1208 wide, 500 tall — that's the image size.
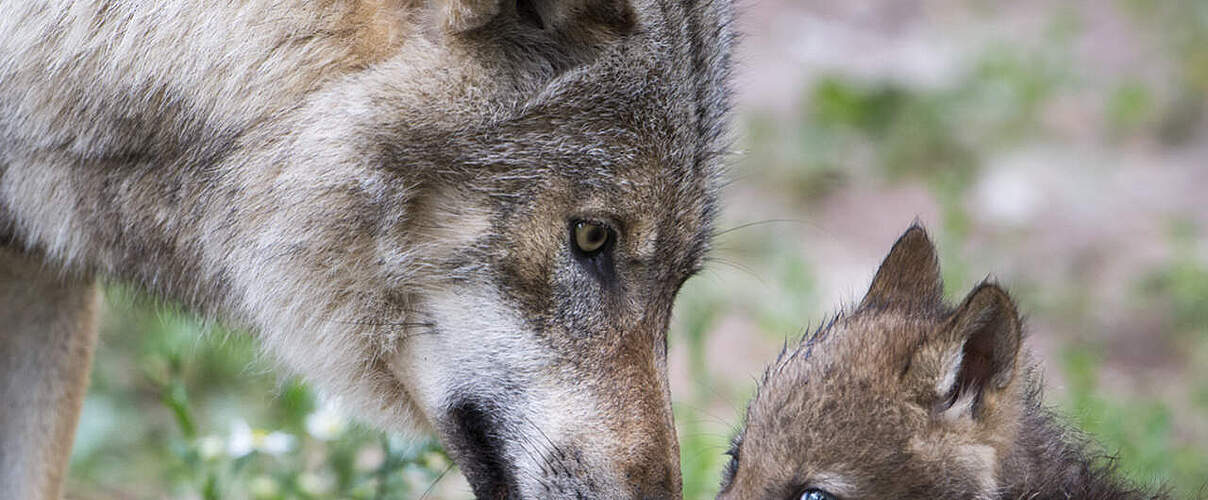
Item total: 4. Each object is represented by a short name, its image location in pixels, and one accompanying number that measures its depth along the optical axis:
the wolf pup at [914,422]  6.37
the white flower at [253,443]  7.57
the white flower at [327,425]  8.05
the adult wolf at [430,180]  6.27
